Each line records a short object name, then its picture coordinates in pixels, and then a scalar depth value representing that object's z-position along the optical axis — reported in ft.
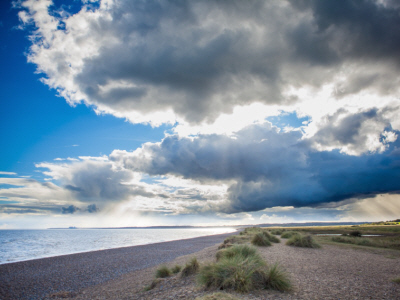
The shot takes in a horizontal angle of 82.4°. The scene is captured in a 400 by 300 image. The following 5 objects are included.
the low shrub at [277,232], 147.13
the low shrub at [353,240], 83.30
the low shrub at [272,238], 91.57
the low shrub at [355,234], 117.99
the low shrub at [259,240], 77.46
